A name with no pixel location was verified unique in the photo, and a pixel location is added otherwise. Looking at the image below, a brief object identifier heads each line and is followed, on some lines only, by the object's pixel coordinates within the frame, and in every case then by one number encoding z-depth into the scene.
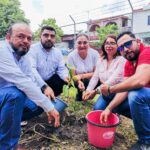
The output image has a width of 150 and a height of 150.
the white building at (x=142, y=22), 16.13
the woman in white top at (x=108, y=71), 1.87
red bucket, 1.46
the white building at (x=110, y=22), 19.41
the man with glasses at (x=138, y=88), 1.39
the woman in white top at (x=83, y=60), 2.35
